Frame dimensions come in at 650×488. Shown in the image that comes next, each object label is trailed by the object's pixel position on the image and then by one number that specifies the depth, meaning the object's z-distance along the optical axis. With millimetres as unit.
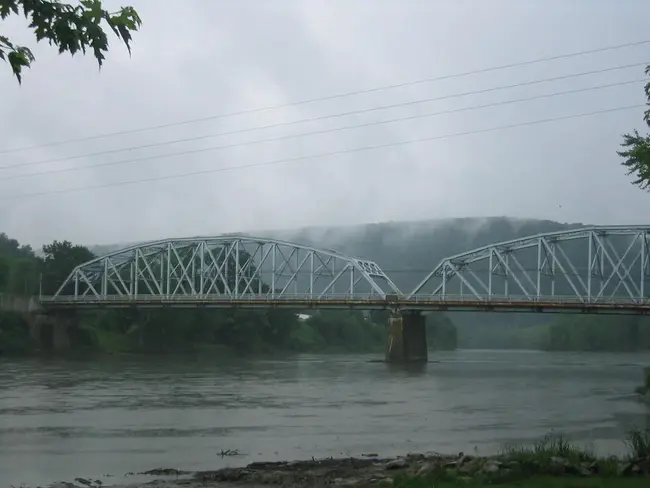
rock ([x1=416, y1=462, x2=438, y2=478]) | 16373
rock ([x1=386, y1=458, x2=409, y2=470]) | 19856
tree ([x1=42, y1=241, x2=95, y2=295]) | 139125
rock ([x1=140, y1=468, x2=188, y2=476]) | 20641
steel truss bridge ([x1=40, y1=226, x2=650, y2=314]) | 108688
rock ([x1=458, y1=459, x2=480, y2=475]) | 16781
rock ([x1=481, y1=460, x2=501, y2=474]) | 16297
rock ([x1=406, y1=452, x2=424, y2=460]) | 21672
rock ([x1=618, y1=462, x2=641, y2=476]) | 15682
